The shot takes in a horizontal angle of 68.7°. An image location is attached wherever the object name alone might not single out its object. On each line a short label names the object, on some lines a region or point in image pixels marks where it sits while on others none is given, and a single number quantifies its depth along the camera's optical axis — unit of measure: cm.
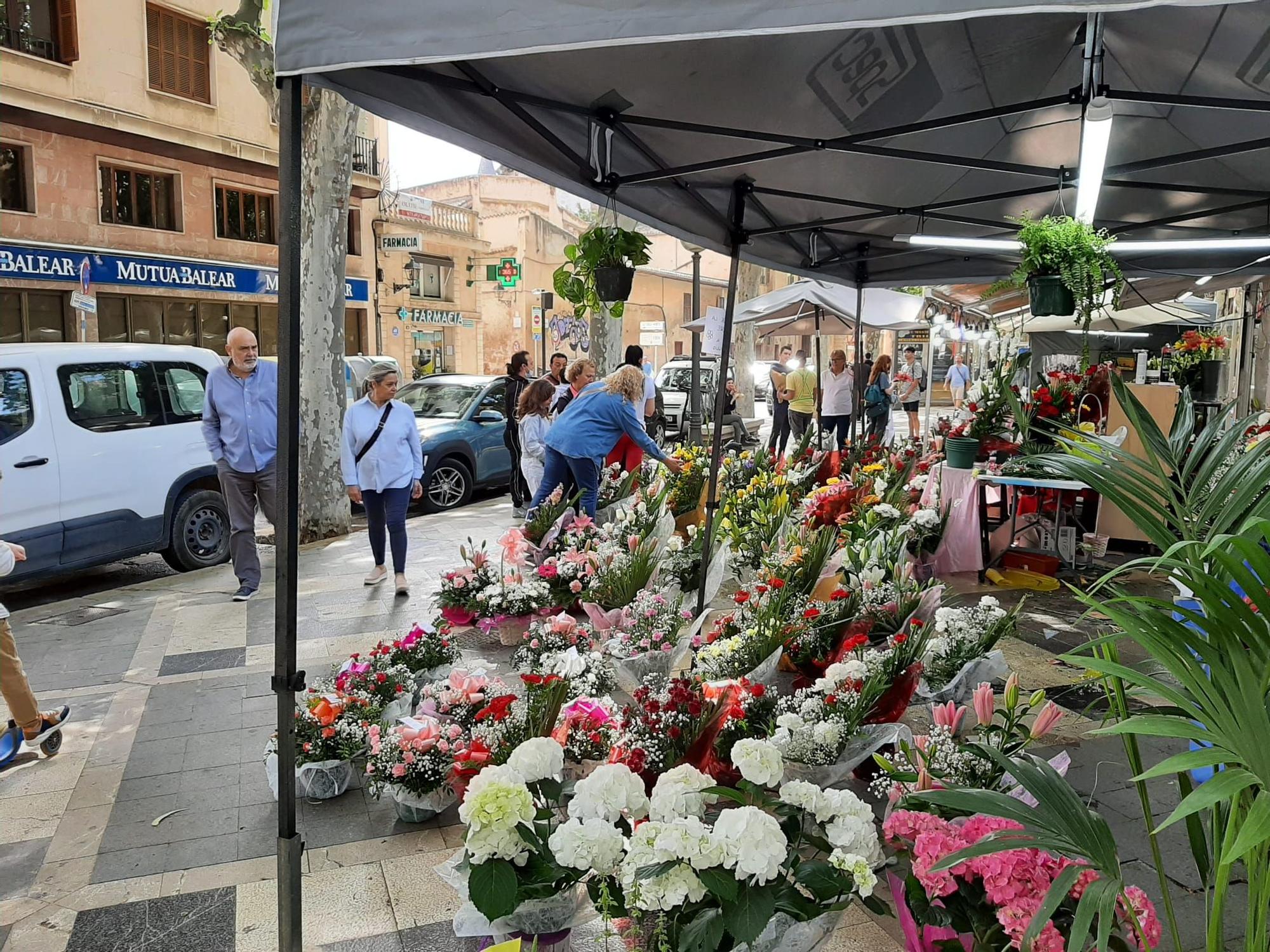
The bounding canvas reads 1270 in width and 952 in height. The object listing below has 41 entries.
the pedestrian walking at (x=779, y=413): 1555
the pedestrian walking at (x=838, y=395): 1396
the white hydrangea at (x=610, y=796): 213
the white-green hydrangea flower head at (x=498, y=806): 207
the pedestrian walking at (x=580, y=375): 872
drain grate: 629
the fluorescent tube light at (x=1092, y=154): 330
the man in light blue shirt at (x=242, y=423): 626
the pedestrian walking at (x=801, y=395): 1470
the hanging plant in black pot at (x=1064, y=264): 471
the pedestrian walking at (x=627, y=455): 825
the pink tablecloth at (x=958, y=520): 680
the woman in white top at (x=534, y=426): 859
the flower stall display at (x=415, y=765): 326
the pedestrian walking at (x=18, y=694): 384
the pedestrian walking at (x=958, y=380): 1945
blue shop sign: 1653
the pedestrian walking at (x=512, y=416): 1019
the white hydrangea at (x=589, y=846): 201
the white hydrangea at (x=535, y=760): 228
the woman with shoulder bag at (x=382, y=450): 630
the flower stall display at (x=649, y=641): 418
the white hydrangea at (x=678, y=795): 206
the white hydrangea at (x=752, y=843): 185
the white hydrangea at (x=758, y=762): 222
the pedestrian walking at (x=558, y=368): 1054
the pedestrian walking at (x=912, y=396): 1811
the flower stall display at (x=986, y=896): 182
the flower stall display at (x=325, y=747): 354
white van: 649
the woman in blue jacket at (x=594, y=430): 706
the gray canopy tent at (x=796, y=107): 197
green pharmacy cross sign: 2958
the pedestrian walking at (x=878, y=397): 1453
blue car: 1094
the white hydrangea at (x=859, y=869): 192
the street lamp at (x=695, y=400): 1088
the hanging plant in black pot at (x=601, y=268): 417
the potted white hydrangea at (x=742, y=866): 186
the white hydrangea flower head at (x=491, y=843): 207
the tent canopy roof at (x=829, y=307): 1224
